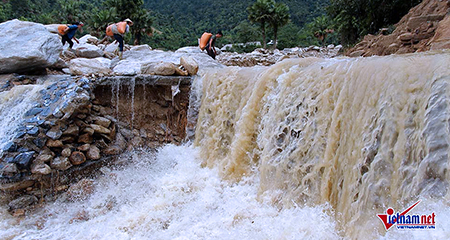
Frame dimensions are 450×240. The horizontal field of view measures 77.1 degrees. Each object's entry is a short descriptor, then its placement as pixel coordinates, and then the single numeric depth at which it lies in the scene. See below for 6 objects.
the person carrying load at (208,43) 8.77
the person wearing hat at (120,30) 7.97
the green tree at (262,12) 23.56
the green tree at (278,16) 23.69
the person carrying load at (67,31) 8.38
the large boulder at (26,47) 6.38
